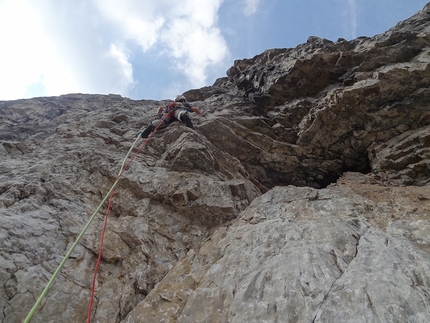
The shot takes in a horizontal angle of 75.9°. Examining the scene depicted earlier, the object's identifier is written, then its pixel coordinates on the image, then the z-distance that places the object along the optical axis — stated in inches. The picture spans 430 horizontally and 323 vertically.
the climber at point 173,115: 352.5
